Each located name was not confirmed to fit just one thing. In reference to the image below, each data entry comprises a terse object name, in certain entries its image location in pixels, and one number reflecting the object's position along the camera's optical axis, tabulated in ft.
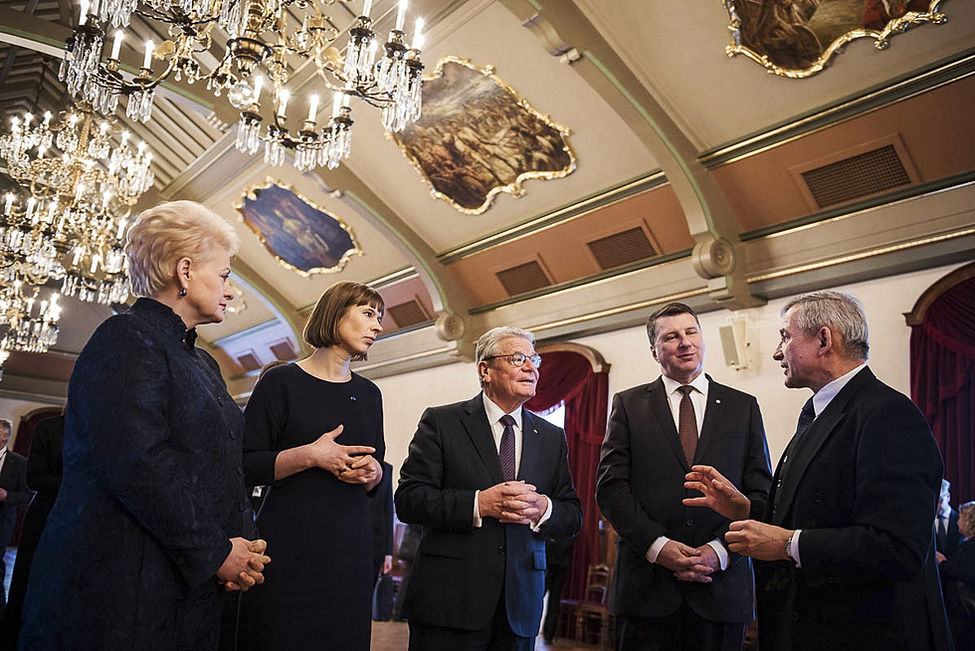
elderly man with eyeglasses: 8.52
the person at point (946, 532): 18.04
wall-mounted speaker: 23.65
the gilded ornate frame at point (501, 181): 24.62
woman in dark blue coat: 5.48
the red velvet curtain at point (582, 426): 28.07
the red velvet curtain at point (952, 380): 18.70
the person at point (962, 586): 16.34
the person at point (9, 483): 21.01
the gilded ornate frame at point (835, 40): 16.88
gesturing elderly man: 6.42
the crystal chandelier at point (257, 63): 13.96
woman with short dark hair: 7.54
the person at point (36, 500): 11.86
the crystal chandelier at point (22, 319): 32.78
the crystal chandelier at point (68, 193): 26.12
